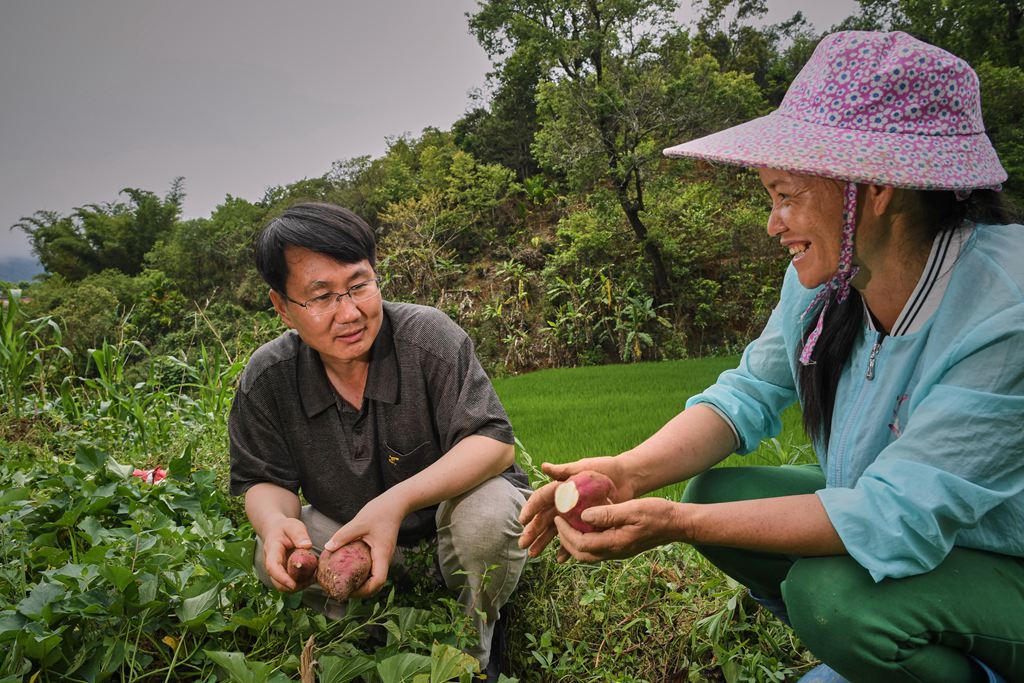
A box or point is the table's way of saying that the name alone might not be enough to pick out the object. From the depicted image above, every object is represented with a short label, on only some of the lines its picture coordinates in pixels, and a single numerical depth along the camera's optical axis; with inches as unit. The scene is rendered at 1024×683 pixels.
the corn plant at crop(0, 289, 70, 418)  149.9
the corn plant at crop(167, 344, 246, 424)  153.3
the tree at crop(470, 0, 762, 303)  301.9
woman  47.6
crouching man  69.5
